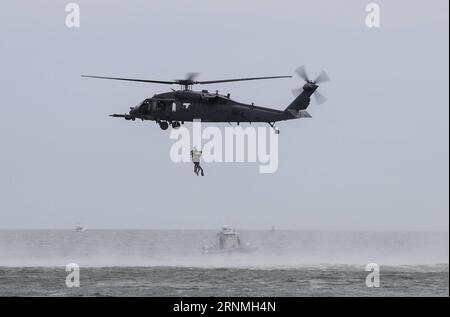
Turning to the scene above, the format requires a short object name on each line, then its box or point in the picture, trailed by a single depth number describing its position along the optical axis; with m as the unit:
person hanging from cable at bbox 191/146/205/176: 52.75
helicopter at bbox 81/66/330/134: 55.22
